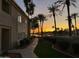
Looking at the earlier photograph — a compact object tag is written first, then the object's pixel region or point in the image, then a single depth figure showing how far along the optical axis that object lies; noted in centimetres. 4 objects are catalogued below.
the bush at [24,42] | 686
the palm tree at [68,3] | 562
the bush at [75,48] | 403
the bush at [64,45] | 475
